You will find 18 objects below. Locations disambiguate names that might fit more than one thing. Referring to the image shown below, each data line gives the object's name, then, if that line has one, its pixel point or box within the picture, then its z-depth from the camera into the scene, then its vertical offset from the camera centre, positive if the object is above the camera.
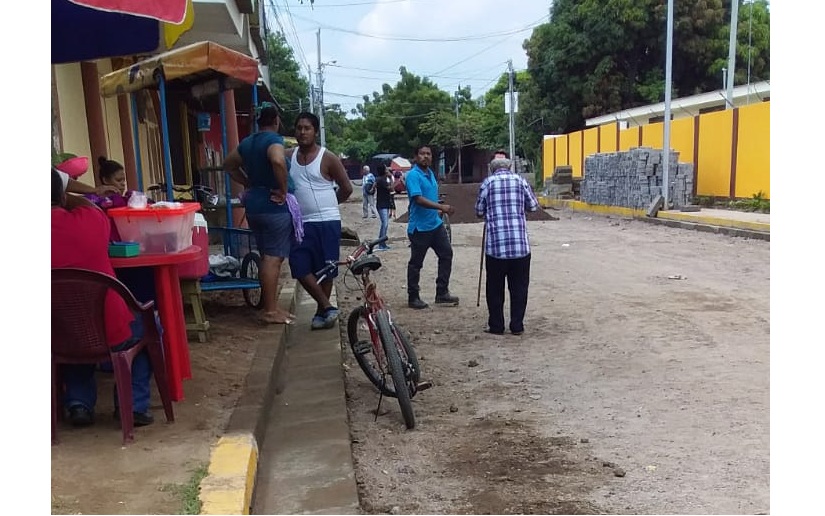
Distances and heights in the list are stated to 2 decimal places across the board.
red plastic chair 3.29 -0.68
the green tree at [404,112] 58.41 +4.52
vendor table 3.91 -0.69
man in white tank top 5.89 -0.29
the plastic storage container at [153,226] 3.95 -0.27
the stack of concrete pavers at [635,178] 18.94 -0.53
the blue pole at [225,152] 7.52 +0.23
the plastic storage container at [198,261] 4.98 -0.61
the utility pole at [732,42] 17.66 +2.81
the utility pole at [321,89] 44.47 +5.34
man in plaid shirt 6.29 -0.67
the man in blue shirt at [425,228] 7.27 -0.64
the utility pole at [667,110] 17.86 +1.17
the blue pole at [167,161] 7.17 +0.15
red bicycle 4.21 -1.07
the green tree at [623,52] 30.06 +4.62
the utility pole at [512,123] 32.59 +1.88
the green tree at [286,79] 43.31 +5.82
